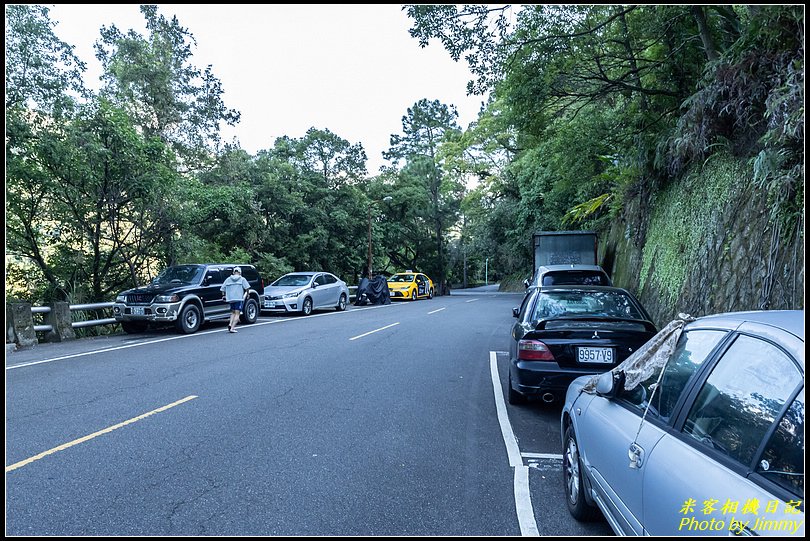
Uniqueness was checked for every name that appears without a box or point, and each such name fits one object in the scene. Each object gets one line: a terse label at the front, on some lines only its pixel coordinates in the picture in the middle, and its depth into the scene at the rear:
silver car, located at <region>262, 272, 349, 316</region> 18.95
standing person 13.86
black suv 12.85
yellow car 31.19
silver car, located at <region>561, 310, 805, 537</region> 1.68
